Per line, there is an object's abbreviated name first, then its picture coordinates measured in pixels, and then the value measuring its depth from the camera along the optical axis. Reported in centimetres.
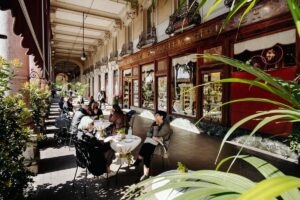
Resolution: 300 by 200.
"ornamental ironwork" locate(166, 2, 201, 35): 888
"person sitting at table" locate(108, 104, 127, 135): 622
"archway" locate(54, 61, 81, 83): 4722
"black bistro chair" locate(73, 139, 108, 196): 390
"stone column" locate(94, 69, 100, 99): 2780
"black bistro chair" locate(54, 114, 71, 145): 720
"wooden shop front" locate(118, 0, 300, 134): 603
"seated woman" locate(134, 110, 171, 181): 457
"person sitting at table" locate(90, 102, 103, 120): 821
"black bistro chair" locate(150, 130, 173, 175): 466
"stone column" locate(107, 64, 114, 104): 2132
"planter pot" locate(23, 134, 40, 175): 434
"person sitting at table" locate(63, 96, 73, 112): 1130
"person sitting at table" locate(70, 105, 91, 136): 654
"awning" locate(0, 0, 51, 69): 153
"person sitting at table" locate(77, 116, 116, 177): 398
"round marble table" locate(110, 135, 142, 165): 457
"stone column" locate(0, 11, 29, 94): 347
